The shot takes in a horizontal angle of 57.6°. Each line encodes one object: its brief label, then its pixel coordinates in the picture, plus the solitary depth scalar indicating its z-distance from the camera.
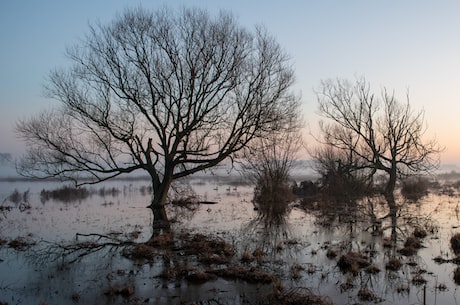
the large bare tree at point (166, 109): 22.84
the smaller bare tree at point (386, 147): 32.78
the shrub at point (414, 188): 32.50
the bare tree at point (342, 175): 28.75
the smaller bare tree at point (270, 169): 25.23
